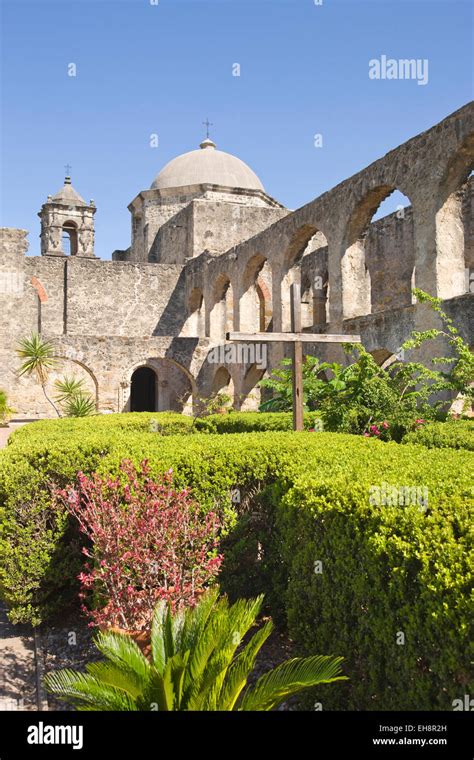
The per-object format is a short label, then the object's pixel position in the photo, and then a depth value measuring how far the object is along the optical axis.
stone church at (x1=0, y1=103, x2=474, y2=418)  12.05
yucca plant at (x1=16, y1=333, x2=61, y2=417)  20.69
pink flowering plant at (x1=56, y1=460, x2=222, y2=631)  4.15
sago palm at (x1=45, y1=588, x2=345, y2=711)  2.87
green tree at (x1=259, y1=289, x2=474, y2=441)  9.10
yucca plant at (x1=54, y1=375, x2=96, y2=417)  19.28
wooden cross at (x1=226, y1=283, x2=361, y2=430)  7.83
